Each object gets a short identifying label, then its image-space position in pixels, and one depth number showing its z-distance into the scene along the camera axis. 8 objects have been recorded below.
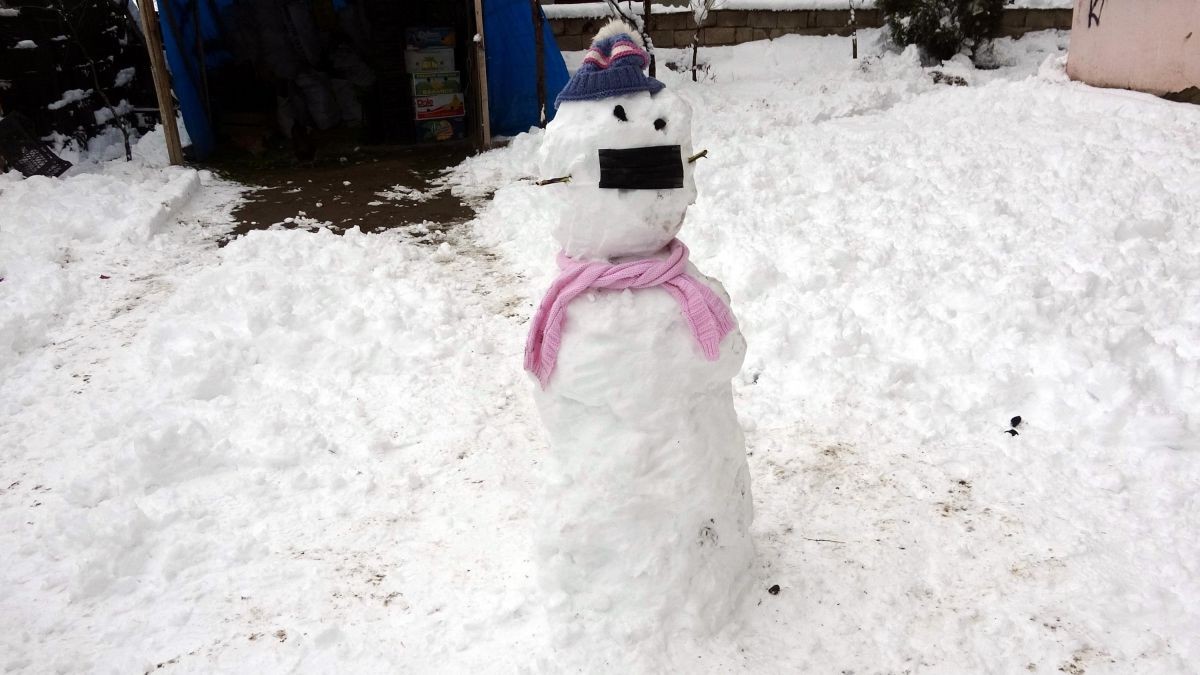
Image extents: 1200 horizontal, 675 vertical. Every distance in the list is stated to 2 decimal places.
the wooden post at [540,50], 9.09
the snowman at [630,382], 2.26
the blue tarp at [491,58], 9.70
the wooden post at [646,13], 10.17
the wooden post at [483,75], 9.34
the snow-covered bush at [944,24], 10.64
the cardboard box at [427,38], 10.12
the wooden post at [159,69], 8.45
